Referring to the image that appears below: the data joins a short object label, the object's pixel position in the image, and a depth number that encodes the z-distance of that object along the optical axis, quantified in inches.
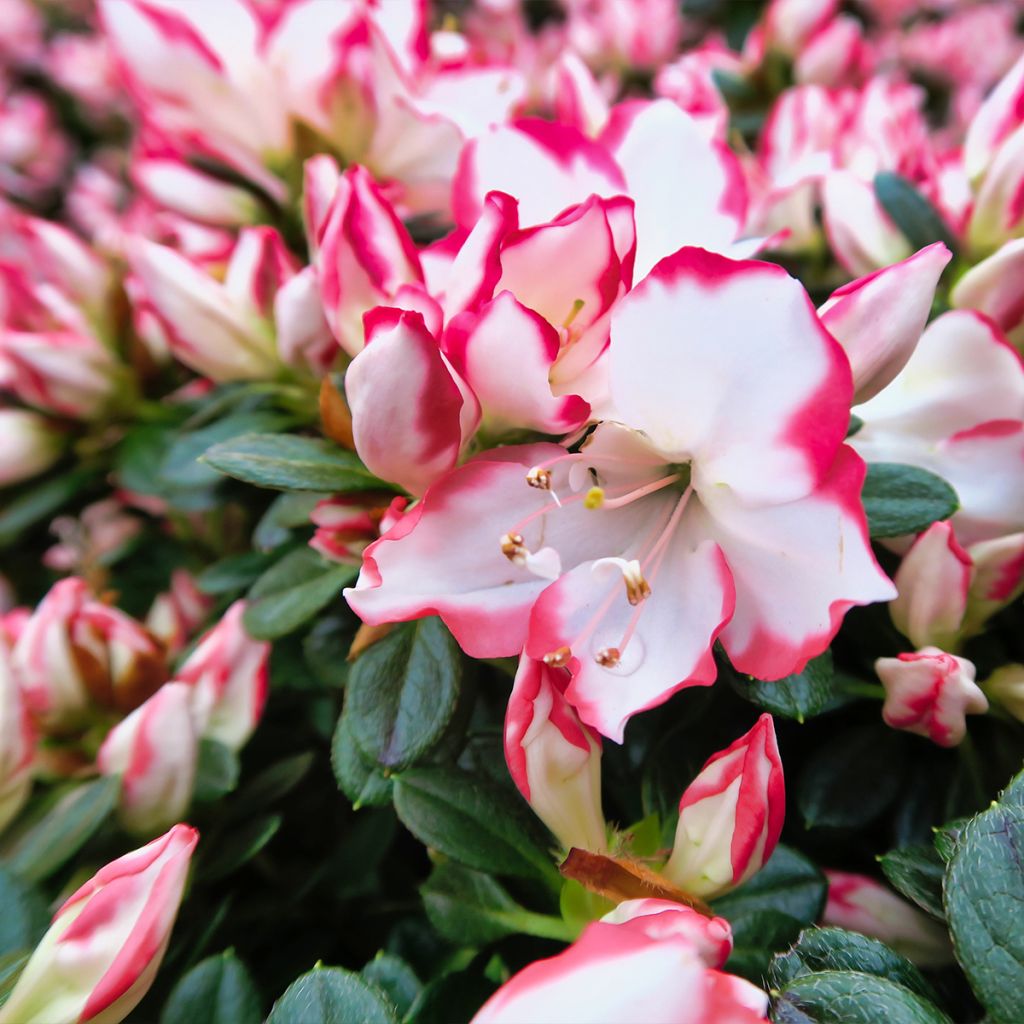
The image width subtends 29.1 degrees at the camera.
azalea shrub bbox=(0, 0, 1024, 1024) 8.5
